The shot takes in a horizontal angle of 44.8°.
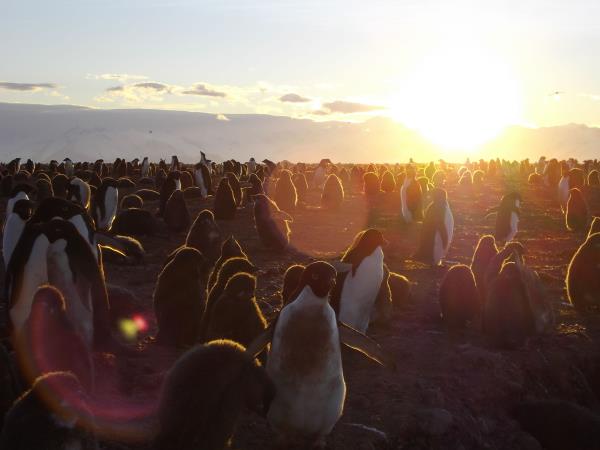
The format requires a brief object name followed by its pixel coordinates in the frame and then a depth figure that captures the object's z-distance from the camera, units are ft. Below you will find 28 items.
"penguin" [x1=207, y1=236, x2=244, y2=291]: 32.25
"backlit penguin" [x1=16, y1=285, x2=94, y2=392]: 16.98
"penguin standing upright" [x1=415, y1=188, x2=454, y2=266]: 43.93
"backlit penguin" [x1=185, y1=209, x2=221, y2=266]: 38.22
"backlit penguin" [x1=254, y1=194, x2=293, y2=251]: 45.85
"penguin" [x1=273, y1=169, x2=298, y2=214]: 71.67
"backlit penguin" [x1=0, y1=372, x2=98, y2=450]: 12.98
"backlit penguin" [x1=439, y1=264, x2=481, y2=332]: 29.04
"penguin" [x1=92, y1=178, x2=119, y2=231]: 54.13
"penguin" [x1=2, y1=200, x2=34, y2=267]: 33.01
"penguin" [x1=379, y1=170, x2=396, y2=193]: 88.38
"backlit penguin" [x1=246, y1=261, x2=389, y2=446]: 17.58
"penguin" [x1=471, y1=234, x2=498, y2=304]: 35.77
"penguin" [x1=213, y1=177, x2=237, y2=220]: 59.52
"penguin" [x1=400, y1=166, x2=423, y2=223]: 63.72
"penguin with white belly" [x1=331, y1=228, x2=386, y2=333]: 25.85
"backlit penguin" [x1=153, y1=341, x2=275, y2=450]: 14.89
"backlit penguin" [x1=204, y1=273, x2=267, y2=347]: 21.47
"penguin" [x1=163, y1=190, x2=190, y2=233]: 51.78
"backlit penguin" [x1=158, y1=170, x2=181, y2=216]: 61.01
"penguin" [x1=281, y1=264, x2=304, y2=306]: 24.22
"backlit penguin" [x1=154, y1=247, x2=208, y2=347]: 24.22
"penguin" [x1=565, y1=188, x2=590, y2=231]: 61.62
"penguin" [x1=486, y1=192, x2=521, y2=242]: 53.62
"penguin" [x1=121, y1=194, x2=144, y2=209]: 61.05
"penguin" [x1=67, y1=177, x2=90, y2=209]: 57.88
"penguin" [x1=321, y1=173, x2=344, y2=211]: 75.31
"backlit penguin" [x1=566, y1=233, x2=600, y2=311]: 32.22
